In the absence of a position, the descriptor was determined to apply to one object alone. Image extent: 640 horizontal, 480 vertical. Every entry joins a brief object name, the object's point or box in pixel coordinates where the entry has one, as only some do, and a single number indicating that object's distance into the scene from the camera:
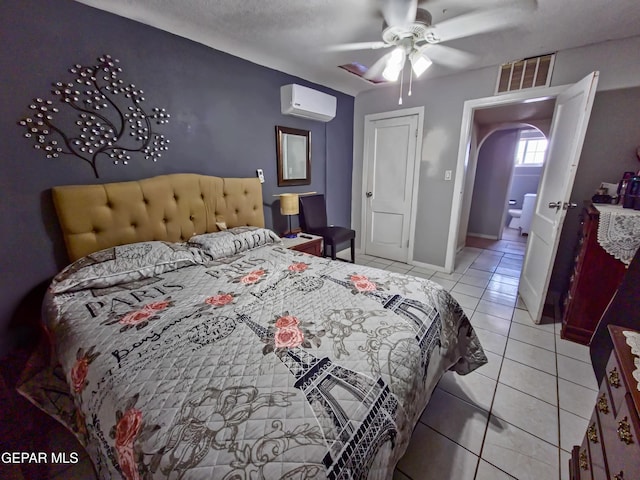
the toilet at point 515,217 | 5.38
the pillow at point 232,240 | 1.94
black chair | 3.02
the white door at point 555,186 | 1.85
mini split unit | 2.60
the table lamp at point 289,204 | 2.66
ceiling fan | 1.47
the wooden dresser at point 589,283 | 1.78
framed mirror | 2.81
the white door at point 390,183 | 3.34
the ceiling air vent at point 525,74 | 2.33
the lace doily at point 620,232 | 1.64
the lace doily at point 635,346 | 0.74
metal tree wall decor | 1.48
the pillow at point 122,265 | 1.39
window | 5.89
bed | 0.67
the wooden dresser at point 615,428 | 0.68
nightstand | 2.50
